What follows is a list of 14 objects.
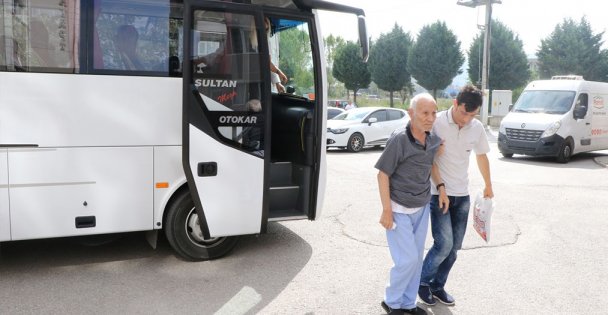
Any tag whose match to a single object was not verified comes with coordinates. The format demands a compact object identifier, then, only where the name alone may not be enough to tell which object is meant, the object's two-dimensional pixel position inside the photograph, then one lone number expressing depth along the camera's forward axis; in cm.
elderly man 389
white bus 470
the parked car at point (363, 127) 1648
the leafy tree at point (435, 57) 4988
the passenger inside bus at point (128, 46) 494
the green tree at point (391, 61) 5384
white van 1456
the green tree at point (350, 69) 5672
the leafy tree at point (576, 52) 5059
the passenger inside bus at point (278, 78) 625
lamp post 3022
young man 420
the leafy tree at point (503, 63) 4828
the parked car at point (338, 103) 3953
